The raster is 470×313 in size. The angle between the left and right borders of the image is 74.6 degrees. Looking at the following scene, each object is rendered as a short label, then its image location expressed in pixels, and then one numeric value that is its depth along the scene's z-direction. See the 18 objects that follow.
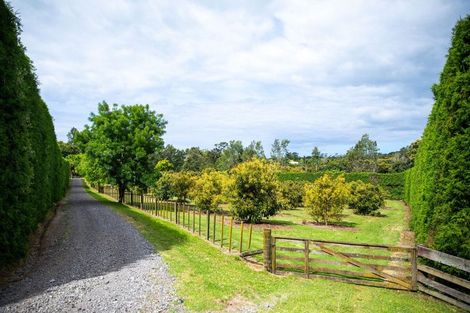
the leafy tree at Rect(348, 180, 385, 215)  28.89
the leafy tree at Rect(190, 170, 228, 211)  27.64
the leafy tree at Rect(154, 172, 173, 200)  37.16
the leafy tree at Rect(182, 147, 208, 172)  84.00
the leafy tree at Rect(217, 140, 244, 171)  86.25
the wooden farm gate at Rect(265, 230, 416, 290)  8.60
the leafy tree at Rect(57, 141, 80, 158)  95.51
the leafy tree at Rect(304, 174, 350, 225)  22.34
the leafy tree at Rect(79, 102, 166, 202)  30.22
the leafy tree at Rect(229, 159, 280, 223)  20.45
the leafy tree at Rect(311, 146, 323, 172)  98.20
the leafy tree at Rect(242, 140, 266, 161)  94.44
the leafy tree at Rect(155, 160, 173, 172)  62.70
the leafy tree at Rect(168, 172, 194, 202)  36.72
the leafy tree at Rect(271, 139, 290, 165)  110.00
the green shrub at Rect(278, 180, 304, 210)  33.03
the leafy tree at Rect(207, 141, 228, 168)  95.65
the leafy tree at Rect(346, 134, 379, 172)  87.10
